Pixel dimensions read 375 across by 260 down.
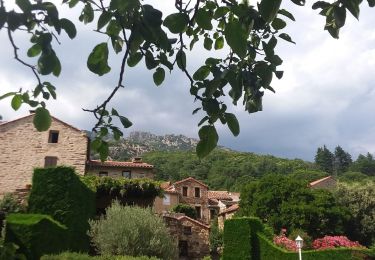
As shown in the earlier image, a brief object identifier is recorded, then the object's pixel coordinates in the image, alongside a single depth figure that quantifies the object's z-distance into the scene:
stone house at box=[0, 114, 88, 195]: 23.92
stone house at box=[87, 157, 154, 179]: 29.42
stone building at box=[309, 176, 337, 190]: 53.53
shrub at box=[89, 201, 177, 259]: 13.84
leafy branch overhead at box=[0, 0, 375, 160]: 1.22
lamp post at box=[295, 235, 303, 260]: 16.56
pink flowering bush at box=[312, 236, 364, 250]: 23.58
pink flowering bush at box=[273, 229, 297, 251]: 20.23
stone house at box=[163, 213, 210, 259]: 26.06
